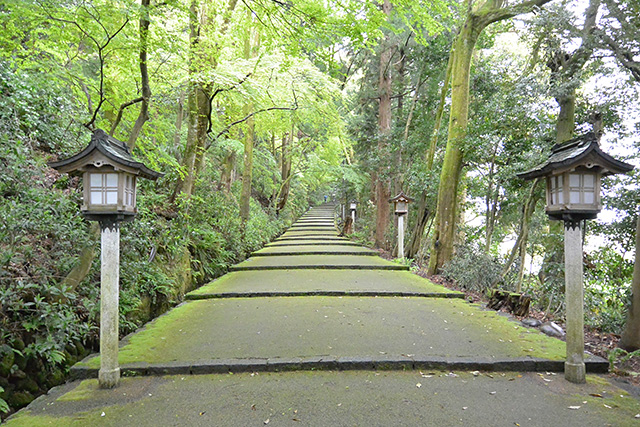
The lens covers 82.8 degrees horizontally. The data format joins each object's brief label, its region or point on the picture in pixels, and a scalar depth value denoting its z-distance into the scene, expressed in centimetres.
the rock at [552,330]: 431
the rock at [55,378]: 309
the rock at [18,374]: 283
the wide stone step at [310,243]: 1423
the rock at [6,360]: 272
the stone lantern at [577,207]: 300
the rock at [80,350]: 352
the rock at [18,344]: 286
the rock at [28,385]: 287
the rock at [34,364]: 300
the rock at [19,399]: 276
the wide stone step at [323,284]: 630
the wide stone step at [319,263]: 907
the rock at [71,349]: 339
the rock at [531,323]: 467
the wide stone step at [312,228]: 2097
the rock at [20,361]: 289
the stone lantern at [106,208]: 291
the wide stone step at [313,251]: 1144
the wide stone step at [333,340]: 336
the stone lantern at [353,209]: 1842
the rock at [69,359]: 331
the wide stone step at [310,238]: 1581
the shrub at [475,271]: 725
